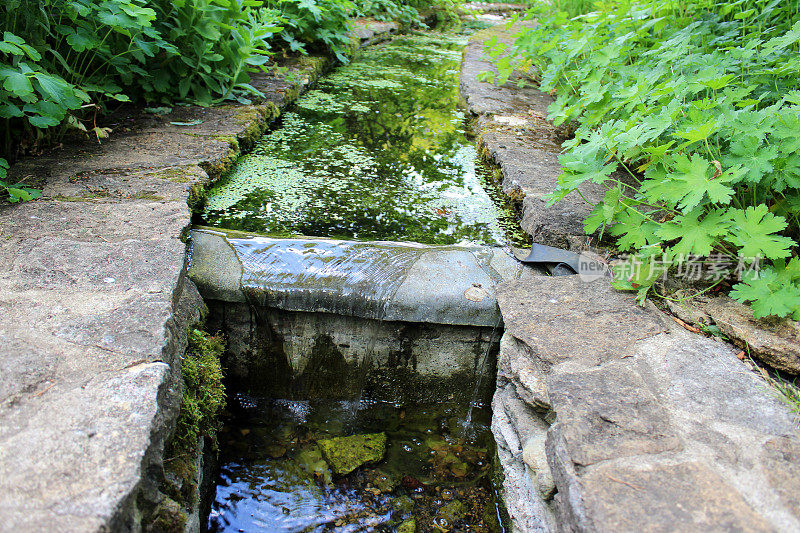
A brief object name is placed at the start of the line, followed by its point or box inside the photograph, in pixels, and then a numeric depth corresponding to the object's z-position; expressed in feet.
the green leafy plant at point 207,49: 11.59
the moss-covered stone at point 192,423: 5.24
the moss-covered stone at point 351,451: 6.74
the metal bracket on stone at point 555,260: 7.79
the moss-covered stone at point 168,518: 4.67
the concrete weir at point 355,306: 7.20
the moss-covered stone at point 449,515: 6.15
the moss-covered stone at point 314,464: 6.61
